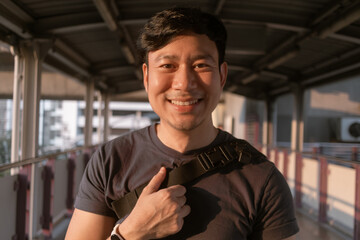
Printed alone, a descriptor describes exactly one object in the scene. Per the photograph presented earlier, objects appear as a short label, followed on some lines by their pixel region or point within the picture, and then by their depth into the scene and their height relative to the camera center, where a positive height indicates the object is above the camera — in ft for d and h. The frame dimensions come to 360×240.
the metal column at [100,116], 38.73 +0.01
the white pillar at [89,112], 28.73 +0.32
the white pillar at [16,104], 15.17 +0.41
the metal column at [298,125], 29.96 -0.22
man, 3.99 -0.71
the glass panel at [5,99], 13.67 +0.59
